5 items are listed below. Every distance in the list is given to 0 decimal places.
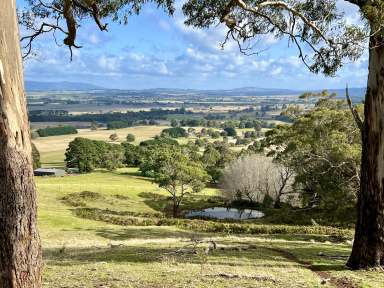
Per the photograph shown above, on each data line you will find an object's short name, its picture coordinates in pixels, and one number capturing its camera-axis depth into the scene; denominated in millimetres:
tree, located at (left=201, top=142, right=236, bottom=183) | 77831
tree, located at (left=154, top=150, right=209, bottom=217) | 50344
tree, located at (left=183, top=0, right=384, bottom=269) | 11578
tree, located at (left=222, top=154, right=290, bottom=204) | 54906
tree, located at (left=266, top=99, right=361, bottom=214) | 32750
